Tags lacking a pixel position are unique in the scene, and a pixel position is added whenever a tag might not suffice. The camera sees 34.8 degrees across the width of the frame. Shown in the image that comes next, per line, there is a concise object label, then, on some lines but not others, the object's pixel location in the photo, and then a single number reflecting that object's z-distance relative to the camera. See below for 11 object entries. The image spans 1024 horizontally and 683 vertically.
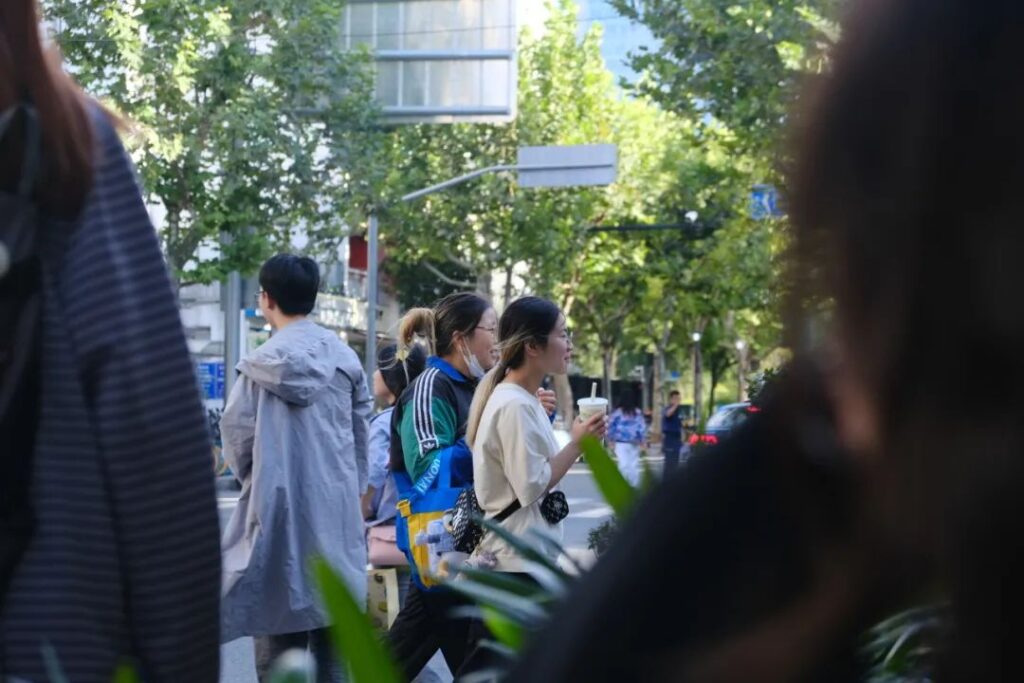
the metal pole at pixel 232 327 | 27.95
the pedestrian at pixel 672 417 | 26.88
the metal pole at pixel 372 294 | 29.64
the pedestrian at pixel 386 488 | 6.50
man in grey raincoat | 4.97
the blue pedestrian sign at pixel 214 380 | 32.56
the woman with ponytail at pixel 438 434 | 5.45
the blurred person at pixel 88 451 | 1.66
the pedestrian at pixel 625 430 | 25.05
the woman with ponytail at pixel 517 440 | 5.08
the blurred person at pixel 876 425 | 0.77
